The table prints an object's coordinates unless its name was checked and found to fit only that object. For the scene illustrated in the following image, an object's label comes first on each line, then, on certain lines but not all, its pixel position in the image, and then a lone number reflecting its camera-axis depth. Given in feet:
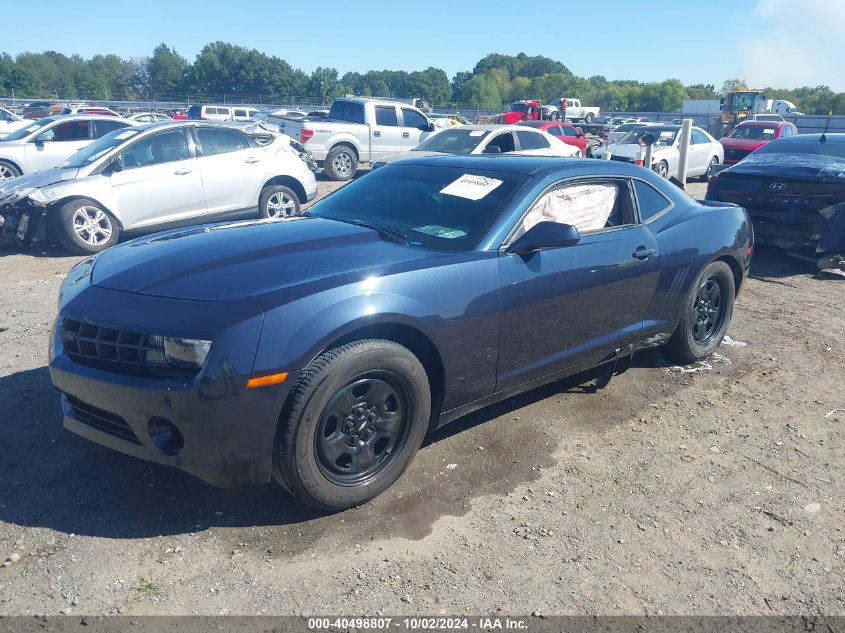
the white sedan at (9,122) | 62.64
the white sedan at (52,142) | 42.04
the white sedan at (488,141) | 40.83
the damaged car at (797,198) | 25.88
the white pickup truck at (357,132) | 53.16
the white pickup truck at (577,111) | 170.54
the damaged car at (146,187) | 27.50
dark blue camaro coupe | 9.16
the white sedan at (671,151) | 55.42
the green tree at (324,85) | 291.58
